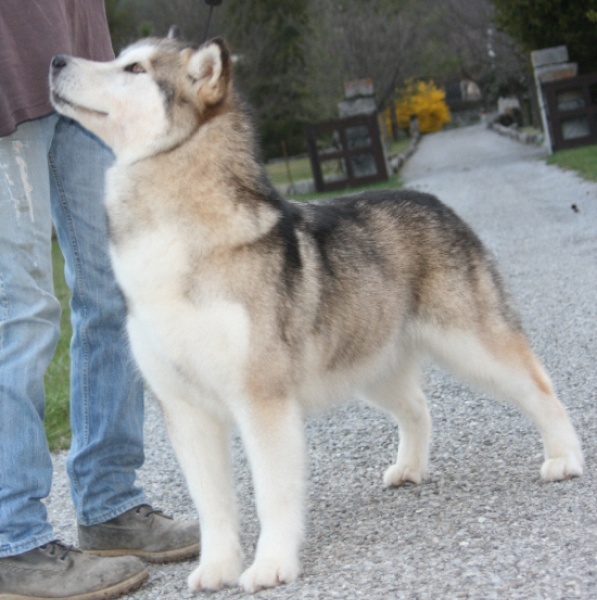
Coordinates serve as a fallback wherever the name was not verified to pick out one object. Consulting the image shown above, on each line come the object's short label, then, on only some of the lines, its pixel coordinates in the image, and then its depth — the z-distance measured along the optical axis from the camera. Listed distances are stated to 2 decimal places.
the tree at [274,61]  37.19
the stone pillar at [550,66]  21.39
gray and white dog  3.22
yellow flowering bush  58.97
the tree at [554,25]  22.12
